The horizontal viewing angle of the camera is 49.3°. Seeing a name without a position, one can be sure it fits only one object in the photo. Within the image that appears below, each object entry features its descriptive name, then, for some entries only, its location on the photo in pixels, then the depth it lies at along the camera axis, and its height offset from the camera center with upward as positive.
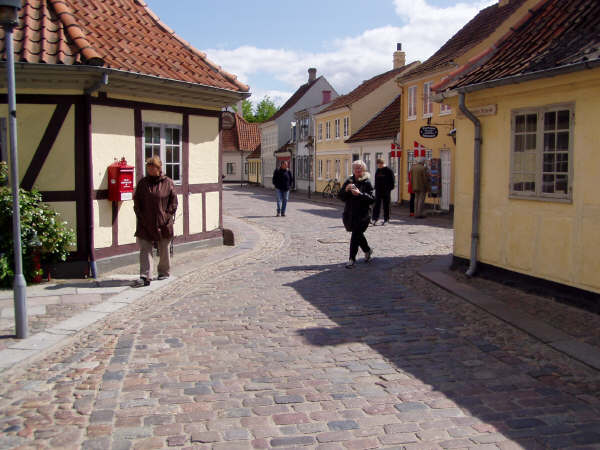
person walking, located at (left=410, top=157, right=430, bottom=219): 20.75 -0.20
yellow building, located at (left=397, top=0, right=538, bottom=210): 22.61 +3.44
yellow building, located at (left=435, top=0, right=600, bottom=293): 7.51 +0.35
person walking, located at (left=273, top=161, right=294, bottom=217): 21.31 -0.19
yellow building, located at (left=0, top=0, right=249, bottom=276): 9.53 +0.99
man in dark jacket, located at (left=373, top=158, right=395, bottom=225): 18.06 -0.29
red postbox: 10.27 -0.08
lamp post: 5.96 +0.14
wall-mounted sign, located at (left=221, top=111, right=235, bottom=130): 13.65 +1.19
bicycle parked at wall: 35.28 -0.66
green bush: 8.91 -0.81
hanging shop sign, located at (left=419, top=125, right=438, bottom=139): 20.69 +1.44
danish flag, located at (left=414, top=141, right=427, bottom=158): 22.89 +0.94
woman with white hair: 10.71 -0.50
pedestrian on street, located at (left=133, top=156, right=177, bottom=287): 9.22 -0.48
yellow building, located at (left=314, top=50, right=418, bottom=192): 35.53 +3.31
